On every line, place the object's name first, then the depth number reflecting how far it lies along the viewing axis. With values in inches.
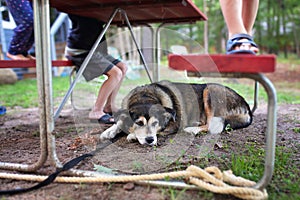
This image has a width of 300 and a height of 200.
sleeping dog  98.5
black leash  59.6
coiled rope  55.1
